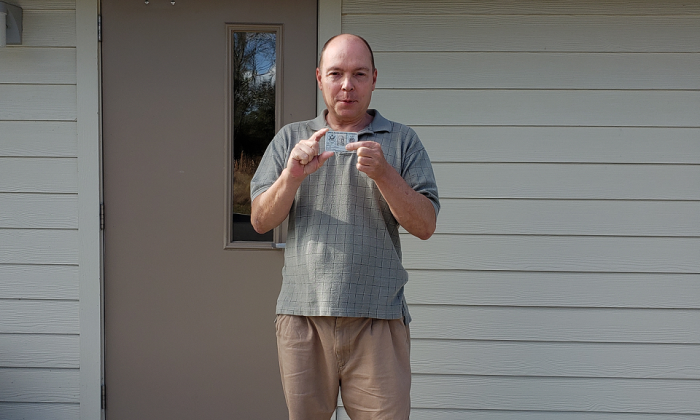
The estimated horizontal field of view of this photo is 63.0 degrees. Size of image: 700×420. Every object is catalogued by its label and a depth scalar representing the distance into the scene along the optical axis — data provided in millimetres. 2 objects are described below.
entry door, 2424
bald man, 1591
